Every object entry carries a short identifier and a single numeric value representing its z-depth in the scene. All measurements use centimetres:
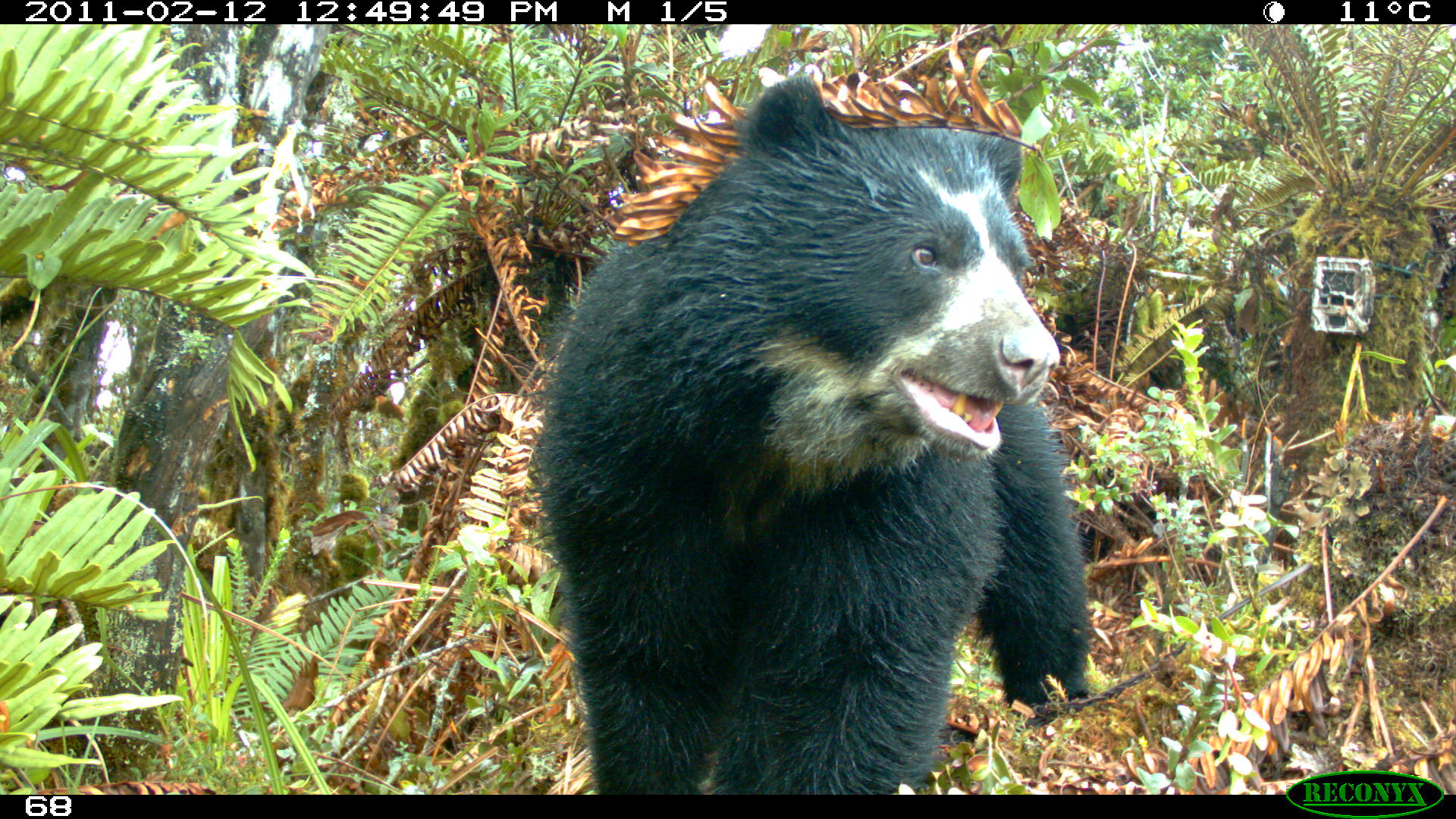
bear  282
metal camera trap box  494
